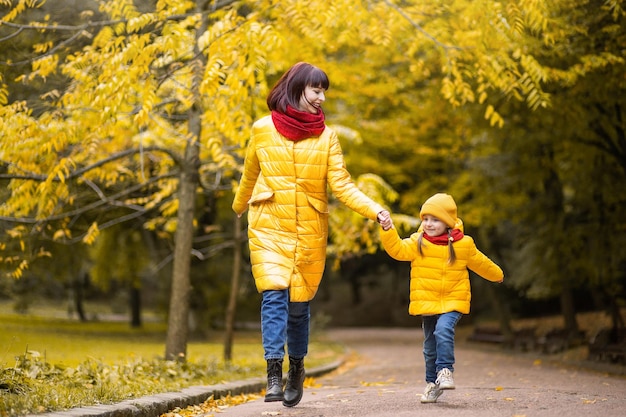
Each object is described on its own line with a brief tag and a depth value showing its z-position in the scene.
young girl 6.49
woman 6.09
